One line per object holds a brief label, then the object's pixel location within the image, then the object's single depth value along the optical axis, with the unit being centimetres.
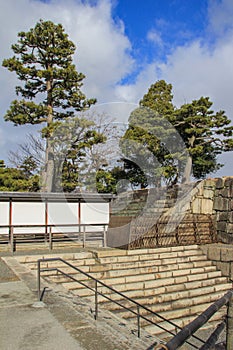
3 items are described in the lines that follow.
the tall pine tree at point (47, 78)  1864
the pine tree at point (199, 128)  1953
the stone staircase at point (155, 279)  765
